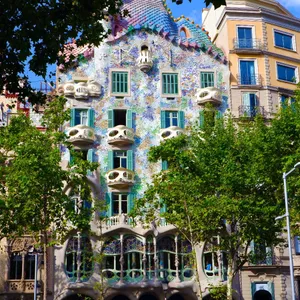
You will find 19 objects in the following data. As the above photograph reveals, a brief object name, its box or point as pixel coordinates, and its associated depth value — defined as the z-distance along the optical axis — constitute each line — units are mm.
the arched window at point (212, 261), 35688
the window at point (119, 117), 38062
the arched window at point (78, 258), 34094
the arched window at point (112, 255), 34906
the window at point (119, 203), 36312
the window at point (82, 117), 37812
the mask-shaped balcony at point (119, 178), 35969
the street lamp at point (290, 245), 22839
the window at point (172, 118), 38625
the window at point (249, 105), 39312
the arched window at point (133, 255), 34969
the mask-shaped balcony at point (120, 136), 36938
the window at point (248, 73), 40406
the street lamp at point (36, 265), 28388
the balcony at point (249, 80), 40281
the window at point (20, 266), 34750
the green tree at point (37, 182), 28203
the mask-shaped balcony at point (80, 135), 36556
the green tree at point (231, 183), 27875
